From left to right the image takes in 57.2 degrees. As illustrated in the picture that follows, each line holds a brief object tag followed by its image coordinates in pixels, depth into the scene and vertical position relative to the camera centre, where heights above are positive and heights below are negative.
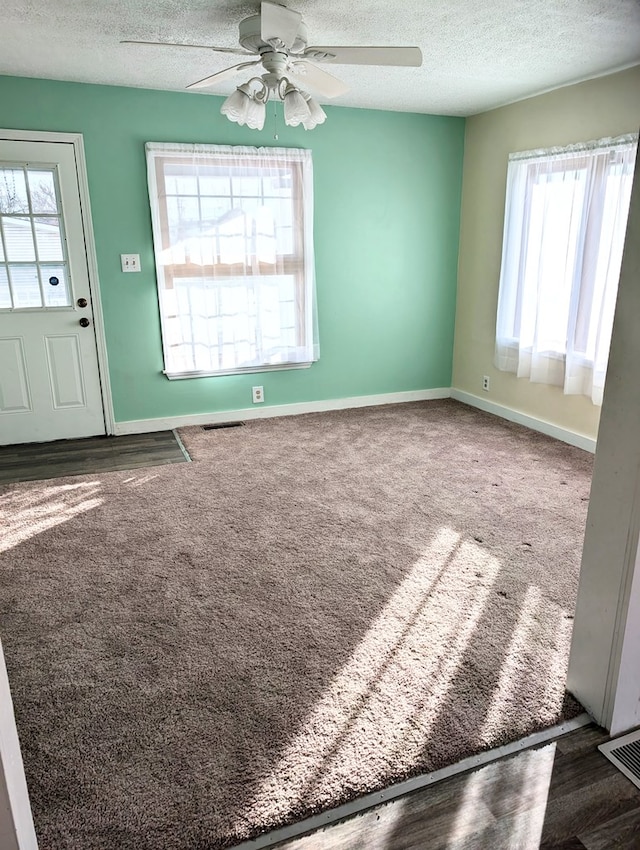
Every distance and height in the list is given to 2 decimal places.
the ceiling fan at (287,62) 2.52 +0.89
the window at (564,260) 3.68 -0.02
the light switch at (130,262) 4.27 -0.01
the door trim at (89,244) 3.88 +0.11
